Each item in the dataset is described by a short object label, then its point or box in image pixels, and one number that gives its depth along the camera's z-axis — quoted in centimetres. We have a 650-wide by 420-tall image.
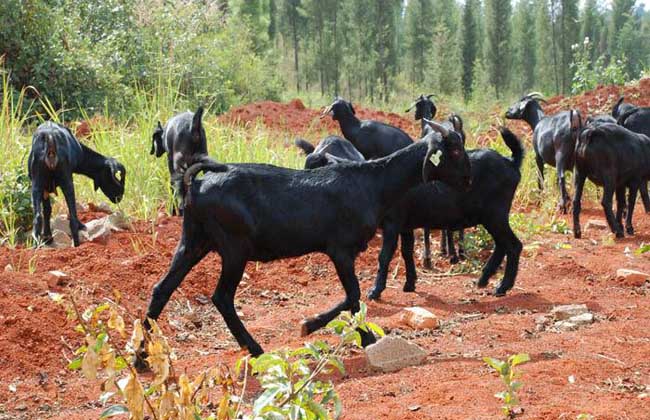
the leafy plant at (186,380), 331
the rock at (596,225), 1271
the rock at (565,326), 706
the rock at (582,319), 721
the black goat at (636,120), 1498
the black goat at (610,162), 1141
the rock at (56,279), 764
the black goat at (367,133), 1234
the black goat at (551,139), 1372
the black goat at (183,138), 1037
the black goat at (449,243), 951
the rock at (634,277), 877
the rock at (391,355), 589
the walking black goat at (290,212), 623
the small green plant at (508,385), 436
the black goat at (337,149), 974
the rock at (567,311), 736
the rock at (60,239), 1009
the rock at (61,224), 1058
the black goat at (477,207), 843
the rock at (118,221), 1054
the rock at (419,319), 709
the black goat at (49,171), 983
